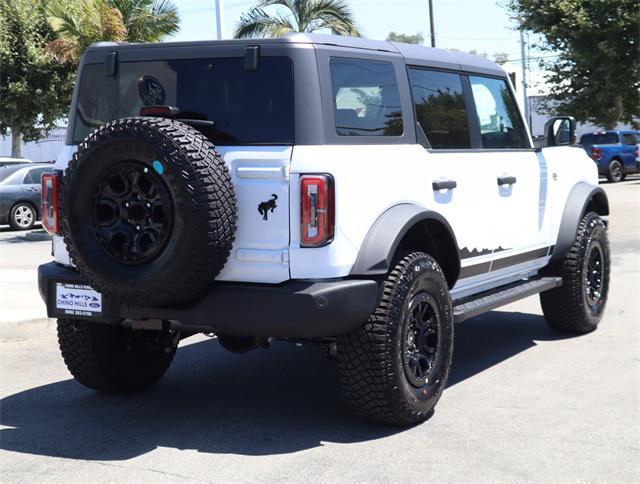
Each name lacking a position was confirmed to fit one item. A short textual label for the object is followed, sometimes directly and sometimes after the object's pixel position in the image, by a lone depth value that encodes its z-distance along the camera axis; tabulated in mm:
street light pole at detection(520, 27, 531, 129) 42950
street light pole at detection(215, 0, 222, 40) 19938
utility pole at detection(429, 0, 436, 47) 35878
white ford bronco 4613
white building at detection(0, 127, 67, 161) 55562
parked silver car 19422
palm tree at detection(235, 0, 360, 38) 19953
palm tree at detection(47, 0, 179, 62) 16766
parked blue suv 30719
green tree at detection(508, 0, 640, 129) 32375
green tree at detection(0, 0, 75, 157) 27359
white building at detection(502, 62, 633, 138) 39709
